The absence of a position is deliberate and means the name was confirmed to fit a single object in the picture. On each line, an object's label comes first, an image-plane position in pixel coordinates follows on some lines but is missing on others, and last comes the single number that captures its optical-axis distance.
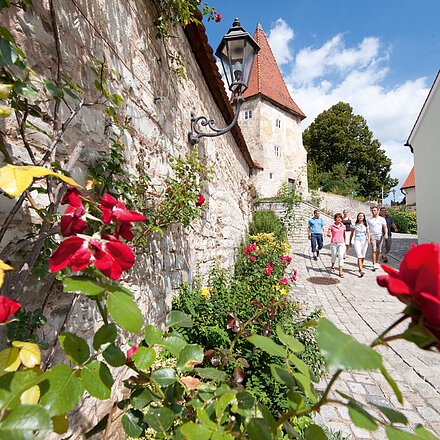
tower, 21.05
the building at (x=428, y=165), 9.40
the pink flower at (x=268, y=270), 3.62
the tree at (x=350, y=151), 31.55
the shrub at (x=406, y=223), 21.64
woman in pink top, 6.86
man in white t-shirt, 7.00
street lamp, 3.09
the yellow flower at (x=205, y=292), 2.86
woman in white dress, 6.85
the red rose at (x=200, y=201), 2.47
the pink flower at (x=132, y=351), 0.97
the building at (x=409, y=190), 30.52
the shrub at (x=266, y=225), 10.61
